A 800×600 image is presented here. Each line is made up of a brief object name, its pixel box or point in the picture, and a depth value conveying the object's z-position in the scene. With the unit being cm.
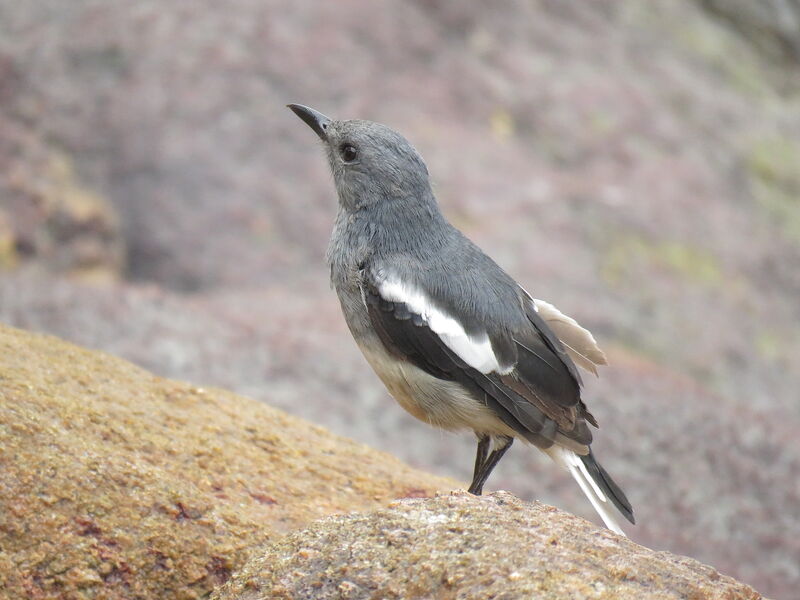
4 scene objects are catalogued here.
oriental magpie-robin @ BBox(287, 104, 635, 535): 1005
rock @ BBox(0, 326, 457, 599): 797
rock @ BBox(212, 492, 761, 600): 683
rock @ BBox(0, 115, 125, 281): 2559
